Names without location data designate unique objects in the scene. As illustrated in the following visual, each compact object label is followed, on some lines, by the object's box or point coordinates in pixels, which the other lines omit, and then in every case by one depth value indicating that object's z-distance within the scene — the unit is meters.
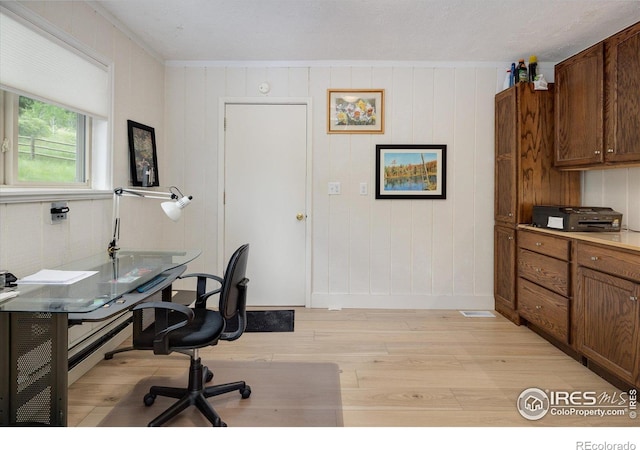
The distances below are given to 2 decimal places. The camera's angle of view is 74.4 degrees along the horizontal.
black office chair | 1.89
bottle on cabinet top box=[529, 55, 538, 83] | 3.63
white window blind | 2.04
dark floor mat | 3.47
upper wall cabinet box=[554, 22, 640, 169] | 2.66
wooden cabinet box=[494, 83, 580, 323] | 3.52
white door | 4.03
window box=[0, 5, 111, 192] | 2.11
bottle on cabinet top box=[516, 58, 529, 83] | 3.62
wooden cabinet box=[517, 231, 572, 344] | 2.90
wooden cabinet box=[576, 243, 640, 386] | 2.25
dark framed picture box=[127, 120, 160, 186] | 3.32
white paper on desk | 1.90
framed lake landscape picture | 3.99
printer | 2.97
